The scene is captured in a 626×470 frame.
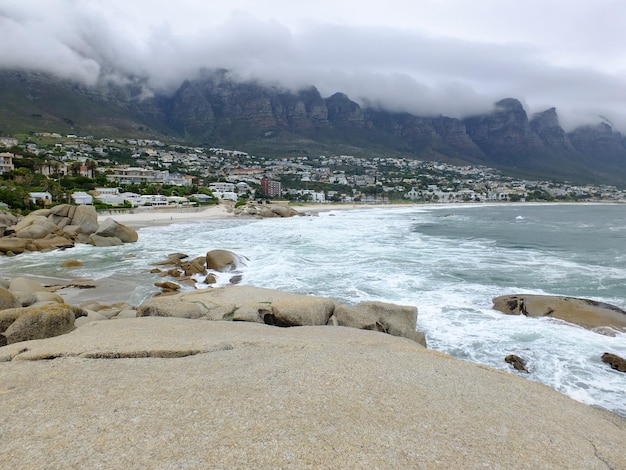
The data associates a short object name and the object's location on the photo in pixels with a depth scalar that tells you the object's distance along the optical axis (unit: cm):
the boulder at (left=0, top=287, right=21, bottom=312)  1020
